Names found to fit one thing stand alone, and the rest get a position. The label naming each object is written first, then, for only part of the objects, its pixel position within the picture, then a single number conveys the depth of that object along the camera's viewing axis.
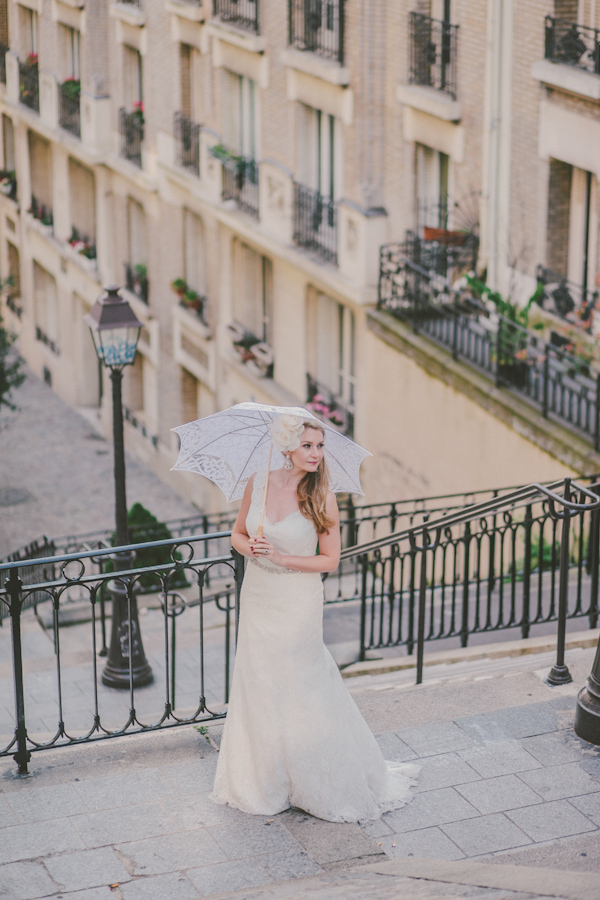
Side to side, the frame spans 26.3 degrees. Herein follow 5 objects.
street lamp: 11.45
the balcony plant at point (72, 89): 26.14
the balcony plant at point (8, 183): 31.44
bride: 5.61
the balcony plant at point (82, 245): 26.92
